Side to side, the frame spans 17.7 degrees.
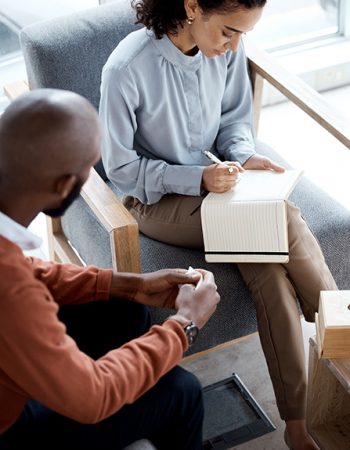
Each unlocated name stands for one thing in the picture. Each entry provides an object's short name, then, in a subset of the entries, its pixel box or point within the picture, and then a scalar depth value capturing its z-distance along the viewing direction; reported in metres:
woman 2.84
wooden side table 2.71
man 2.15
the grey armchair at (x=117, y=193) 2.91
